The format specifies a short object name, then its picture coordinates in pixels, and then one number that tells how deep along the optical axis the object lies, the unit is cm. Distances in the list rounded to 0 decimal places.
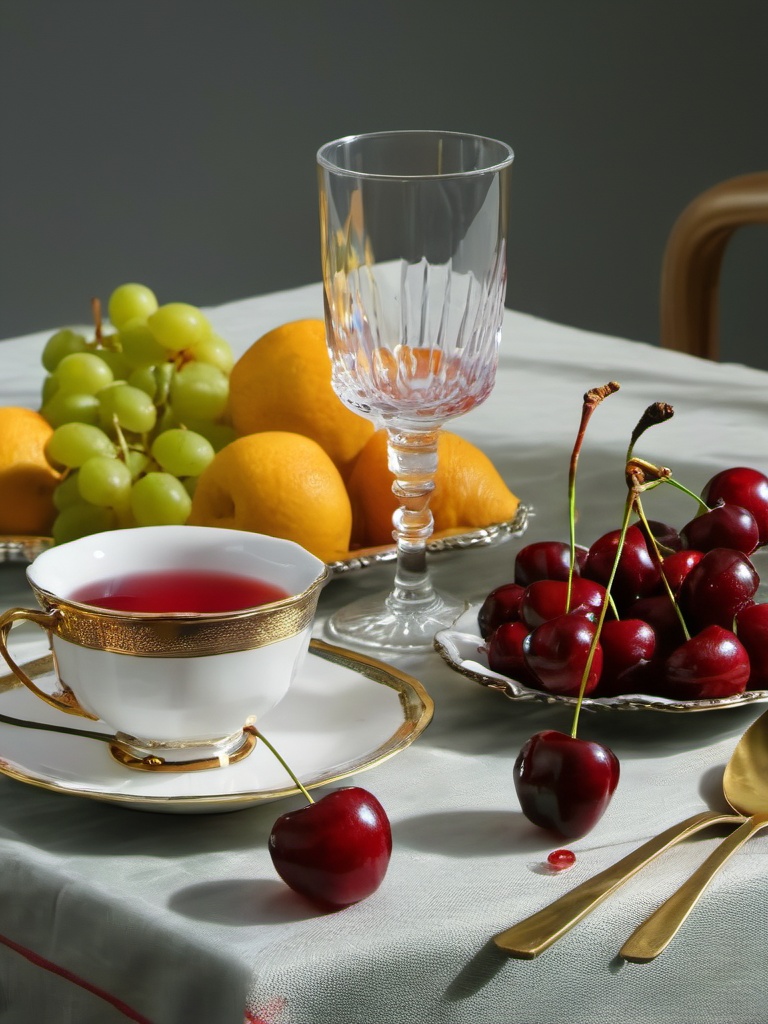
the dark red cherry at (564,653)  93
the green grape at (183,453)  110
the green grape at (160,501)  109
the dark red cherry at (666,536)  101
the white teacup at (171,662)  89
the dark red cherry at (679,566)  96
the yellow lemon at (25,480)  111
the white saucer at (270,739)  89
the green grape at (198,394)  114
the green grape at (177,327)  115
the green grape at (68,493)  110
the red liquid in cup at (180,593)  93
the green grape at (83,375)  114
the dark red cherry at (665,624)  95
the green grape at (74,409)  113
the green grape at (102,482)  109
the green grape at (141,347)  116
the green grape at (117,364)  117
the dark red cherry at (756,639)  94
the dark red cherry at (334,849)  85
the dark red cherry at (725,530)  99
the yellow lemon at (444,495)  109
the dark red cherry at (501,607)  98
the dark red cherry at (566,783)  88
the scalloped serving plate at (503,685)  92
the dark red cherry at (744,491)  102
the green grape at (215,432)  114
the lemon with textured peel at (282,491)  105
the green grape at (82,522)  110
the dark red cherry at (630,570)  97
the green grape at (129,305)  119
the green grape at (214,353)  116
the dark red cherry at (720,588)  95
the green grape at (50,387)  117
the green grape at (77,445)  110
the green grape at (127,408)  112
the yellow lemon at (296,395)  111
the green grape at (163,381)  114
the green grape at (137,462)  112
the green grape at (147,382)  114
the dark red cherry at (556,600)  95
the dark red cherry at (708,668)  93
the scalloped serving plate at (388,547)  106
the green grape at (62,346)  119
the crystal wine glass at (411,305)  100
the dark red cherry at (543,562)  99
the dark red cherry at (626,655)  94
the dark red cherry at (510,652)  95
